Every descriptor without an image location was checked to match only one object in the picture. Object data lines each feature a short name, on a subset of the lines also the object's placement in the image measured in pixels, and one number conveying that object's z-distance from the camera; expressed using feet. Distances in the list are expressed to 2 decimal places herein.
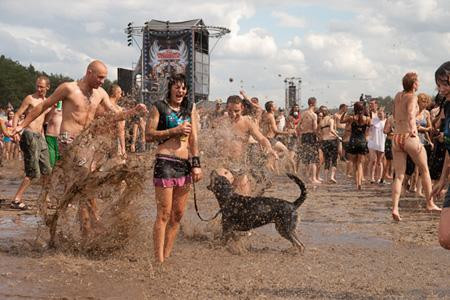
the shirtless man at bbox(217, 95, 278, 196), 27.14
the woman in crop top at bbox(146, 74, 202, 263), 19.08
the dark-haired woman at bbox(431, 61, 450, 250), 14.56
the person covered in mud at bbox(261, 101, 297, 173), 46.27
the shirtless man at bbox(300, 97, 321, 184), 50.26
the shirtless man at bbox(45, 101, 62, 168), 27.58
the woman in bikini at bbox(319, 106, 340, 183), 49.96
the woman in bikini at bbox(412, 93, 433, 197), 35.91
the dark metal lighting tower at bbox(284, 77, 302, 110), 108.47
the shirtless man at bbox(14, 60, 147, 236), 21.98
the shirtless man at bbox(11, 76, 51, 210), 31.69
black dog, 22.13
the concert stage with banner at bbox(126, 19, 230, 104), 121.90
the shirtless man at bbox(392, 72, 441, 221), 28.07
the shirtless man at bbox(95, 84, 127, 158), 22.38
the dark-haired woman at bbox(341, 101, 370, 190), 47.14
